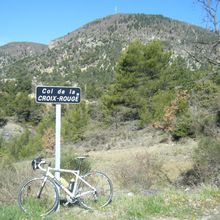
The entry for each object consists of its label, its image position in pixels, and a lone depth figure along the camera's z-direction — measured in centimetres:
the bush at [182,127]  2093
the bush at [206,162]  1024
